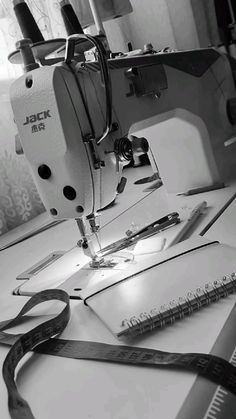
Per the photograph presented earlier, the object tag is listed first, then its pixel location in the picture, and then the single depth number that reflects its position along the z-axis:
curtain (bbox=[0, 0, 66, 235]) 1.62
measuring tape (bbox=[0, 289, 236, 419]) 0.50
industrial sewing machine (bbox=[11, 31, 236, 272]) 0.78
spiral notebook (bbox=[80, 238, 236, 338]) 0.62
